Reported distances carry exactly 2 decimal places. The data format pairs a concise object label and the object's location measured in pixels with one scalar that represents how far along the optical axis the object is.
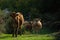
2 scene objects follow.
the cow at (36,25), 22.62
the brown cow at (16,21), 19.77
